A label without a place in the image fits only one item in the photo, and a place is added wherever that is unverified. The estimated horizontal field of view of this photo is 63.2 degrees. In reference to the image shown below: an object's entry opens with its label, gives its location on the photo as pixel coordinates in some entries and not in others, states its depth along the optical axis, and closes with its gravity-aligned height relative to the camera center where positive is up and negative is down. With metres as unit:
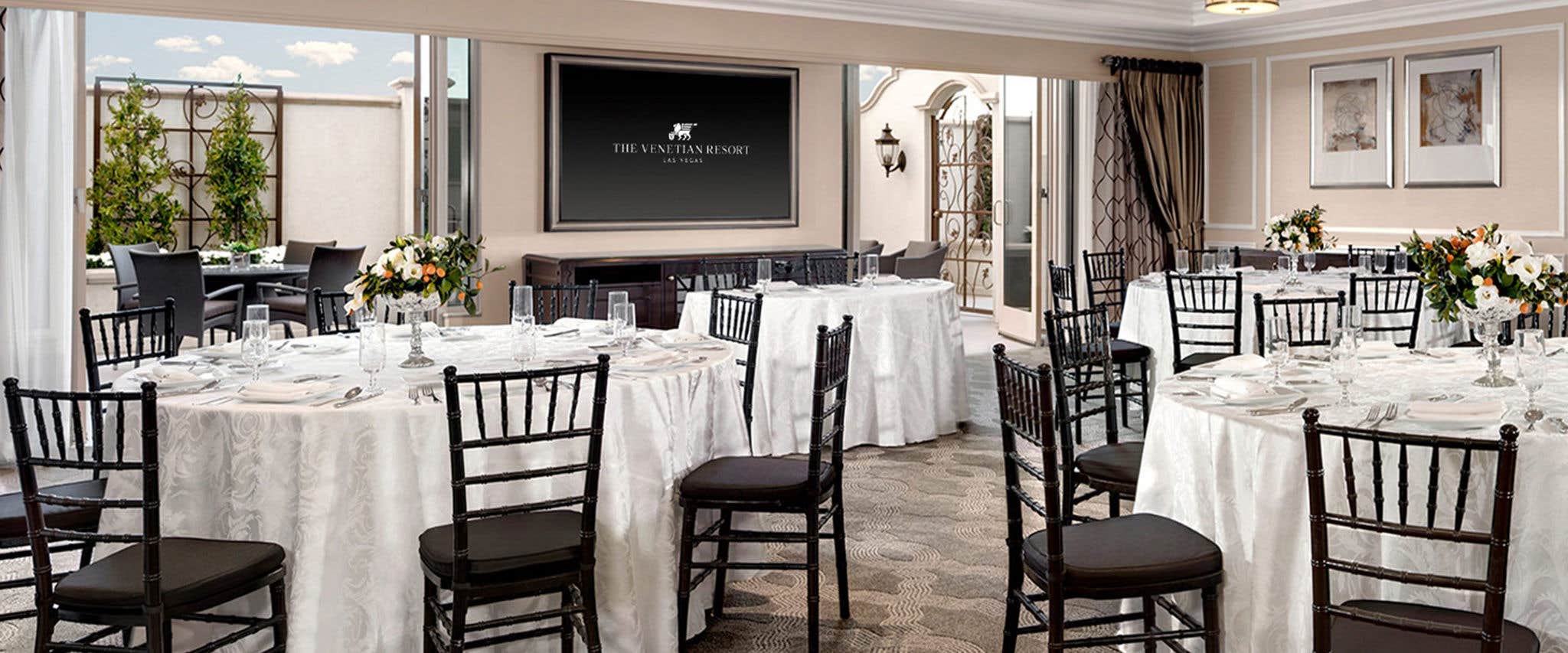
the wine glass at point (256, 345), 3.60 -0.16
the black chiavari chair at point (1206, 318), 6.11 -0.15
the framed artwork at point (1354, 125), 8.80 +1.15
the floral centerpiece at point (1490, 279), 3.50 +0.02
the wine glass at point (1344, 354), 3.33 -0.18
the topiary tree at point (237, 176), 12.72 +1.12
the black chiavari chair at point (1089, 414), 3.49 -0.39
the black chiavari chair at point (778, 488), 3.49 -0.55
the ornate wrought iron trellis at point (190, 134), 12.80 +1.56
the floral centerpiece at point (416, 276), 3.81 +0.04
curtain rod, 9.63 +1.70
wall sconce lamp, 14.18 +1.50
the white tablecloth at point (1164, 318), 6.38 -0.16
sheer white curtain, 6.08 +0.43
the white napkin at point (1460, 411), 2.93 -0.29
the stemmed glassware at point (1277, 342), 3.40 -0.15
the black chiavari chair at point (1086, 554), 2.81 -0.61
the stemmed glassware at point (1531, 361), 3.21 -0.20
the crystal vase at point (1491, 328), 3.49 -0.11
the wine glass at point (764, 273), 6.27 +0.07
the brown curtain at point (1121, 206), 9.91 +0.65
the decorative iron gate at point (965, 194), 13.26 +1.00
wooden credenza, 8.14 +0.09
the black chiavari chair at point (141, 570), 2.72 -0.63
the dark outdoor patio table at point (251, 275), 8.82 +0.09
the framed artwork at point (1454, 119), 8.27 +1.12
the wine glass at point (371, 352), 3.49 -0.18
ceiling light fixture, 6.07 +1.35
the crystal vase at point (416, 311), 3.81 -0.07
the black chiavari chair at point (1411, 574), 2.28 -0.53
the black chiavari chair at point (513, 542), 2.89 -0.60
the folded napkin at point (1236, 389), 3.21 -0.26
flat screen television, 8.57 +1.01
